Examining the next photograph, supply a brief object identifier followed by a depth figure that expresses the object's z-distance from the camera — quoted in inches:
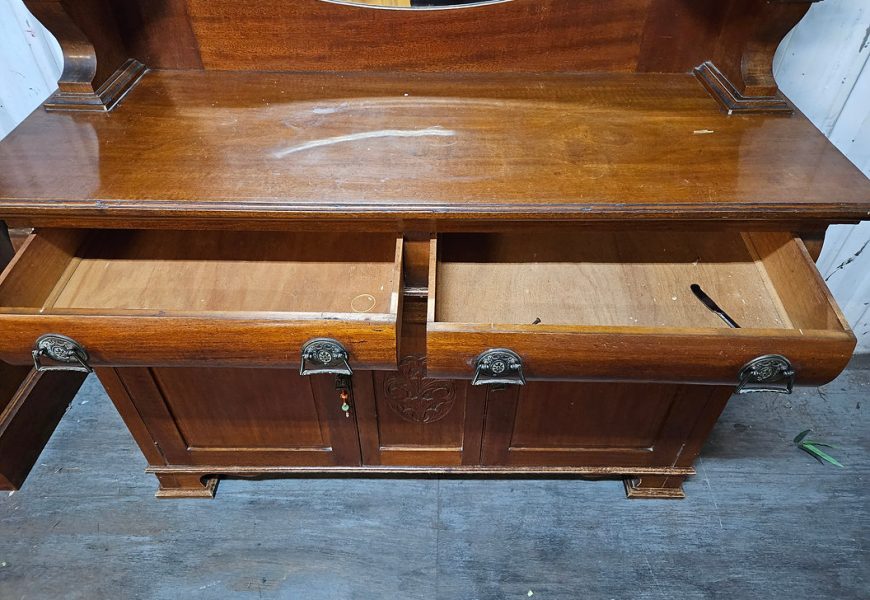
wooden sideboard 33.7
